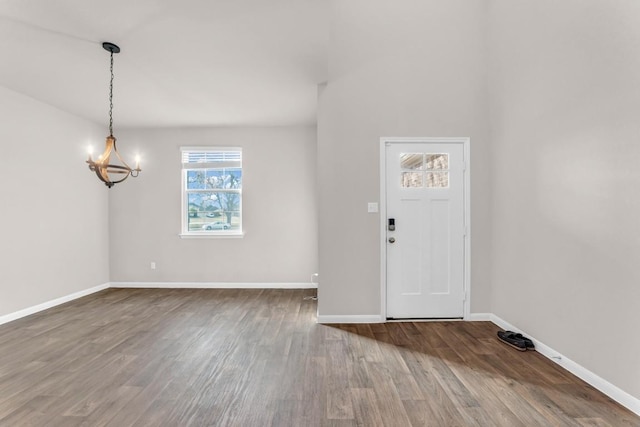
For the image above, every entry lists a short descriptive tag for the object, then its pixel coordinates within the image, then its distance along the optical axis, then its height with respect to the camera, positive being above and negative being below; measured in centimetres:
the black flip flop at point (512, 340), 284 -118
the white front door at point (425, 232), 364 -25
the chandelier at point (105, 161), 280 +42
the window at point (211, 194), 545 +25
